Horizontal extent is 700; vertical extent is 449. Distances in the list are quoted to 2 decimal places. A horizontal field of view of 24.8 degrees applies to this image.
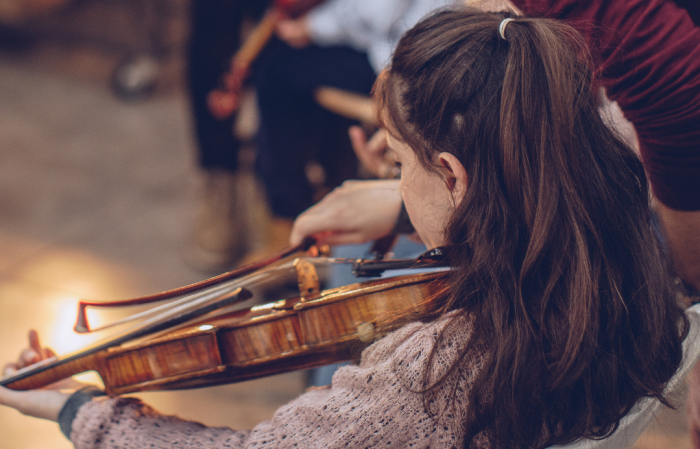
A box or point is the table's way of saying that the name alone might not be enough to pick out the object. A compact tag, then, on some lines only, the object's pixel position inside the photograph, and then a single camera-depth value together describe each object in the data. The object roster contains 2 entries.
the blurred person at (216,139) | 2.36
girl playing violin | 1.32
